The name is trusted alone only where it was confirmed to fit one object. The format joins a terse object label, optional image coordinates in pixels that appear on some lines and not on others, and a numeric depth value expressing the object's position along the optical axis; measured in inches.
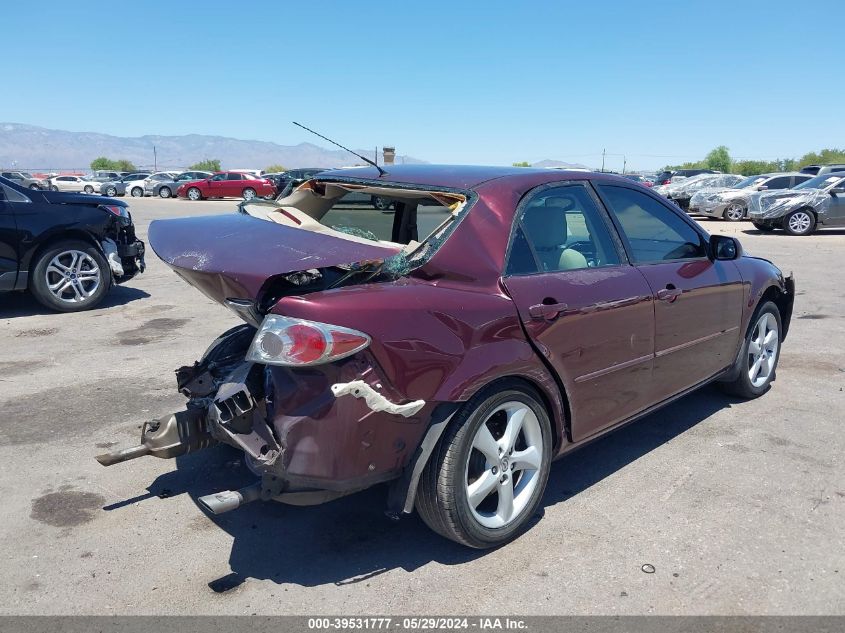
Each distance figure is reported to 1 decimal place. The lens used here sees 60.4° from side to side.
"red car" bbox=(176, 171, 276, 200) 1514.5
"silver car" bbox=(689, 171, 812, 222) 879.1
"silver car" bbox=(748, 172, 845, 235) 713.0
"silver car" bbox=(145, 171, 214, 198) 1642.5
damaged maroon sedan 110.7
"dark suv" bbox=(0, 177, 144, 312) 311.3
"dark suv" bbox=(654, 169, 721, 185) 1274.0
